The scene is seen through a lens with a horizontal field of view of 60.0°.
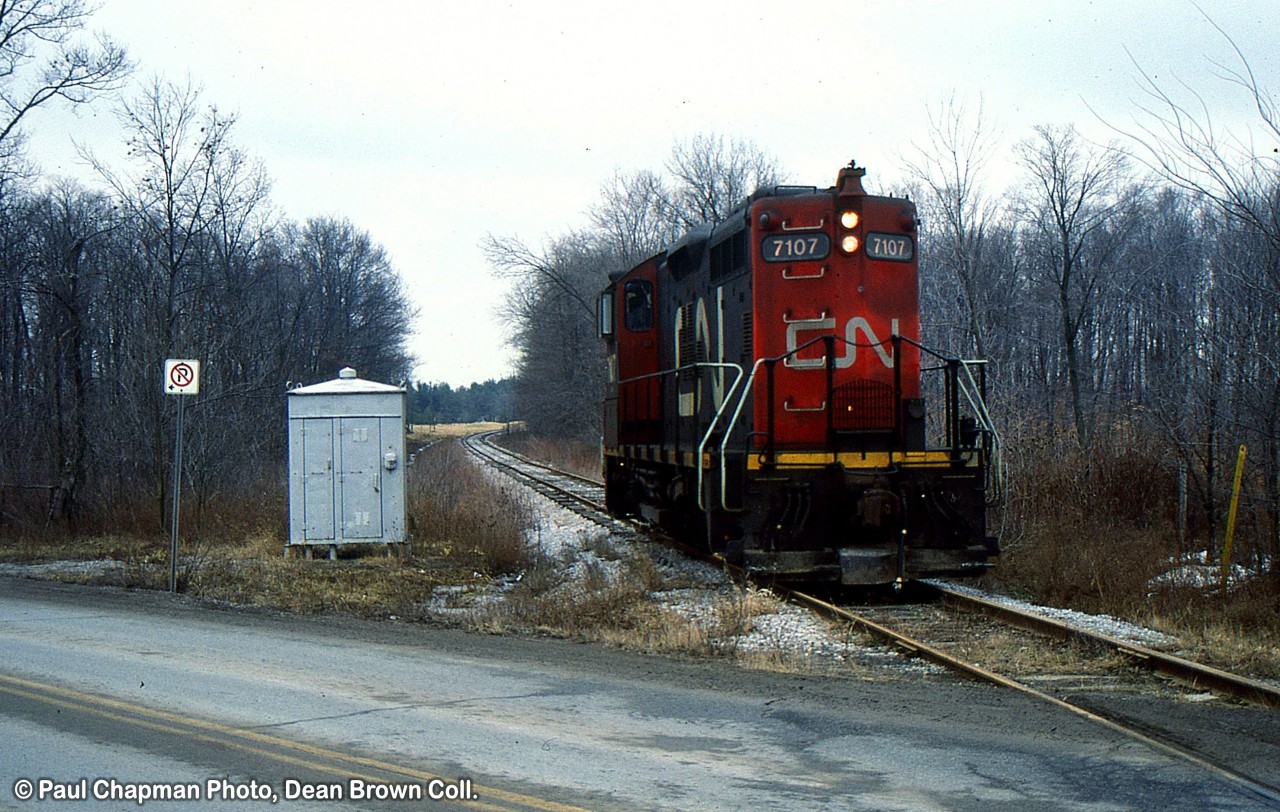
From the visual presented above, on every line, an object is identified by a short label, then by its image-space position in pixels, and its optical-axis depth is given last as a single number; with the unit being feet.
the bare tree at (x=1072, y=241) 78.33
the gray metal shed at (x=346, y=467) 48.93
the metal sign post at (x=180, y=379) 38.83
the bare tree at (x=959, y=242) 66.85
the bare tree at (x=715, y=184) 125.70
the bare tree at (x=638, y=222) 143.43
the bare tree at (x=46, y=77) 65.92
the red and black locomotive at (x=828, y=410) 35.35
